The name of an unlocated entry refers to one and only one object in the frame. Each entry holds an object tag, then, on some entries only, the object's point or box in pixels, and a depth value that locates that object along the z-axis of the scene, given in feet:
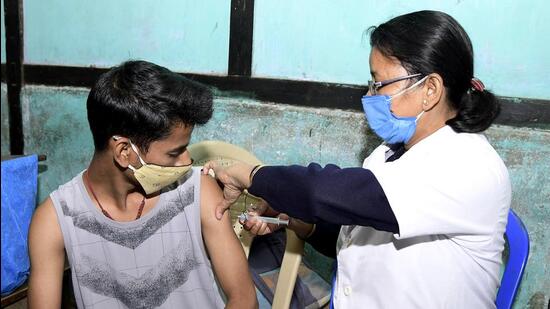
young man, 4.63
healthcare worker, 3.87
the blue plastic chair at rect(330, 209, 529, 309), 5.32
